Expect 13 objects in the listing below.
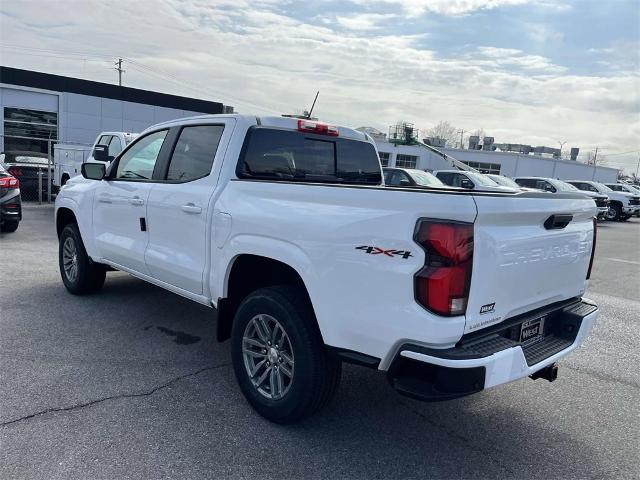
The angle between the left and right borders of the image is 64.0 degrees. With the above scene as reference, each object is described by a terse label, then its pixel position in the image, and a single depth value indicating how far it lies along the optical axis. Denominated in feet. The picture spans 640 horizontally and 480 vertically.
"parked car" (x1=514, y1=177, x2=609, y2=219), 68.13
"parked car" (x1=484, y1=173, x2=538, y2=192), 61.22
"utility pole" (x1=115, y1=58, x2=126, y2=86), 198.68
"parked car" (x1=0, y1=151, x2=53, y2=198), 49.16
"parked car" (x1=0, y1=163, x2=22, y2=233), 31.12
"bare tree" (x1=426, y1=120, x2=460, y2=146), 336.84
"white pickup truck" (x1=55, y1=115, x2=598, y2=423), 8.13
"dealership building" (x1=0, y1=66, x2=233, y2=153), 85.56
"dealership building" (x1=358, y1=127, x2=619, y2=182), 164.04
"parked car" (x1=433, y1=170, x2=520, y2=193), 55.78
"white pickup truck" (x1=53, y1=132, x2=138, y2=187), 51.52
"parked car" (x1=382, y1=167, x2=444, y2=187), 51.11
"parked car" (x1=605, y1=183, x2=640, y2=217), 91.84
